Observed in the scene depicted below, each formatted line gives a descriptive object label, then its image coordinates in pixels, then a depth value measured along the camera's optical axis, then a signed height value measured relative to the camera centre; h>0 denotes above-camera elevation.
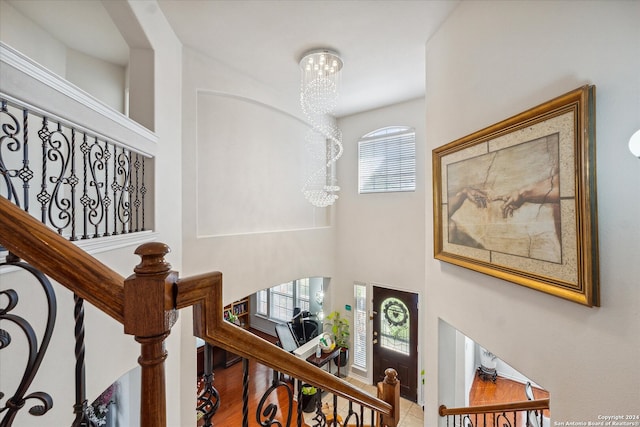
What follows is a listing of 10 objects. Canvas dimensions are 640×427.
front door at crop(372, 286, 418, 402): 4.96 -2.22
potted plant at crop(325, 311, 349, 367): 5.60 -2.37
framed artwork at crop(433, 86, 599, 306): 1.43 +0.10
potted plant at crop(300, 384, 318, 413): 4.48 -3.03
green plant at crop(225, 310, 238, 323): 5.11 -1.86
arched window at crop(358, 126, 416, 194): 5.03 +1.05
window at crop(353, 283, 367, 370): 5.52 -2.19
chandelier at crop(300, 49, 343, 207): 3.50 +1.79
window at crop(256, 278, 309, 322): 7.37 -2.31
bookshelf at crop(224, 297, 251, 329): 7.89 -2.73
